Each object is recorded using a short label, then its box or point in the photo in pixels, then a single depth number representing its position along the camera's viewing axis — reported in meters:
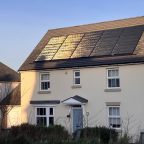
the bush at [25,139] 10.13
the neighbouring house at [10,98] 37.85
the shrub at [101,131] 14.23
